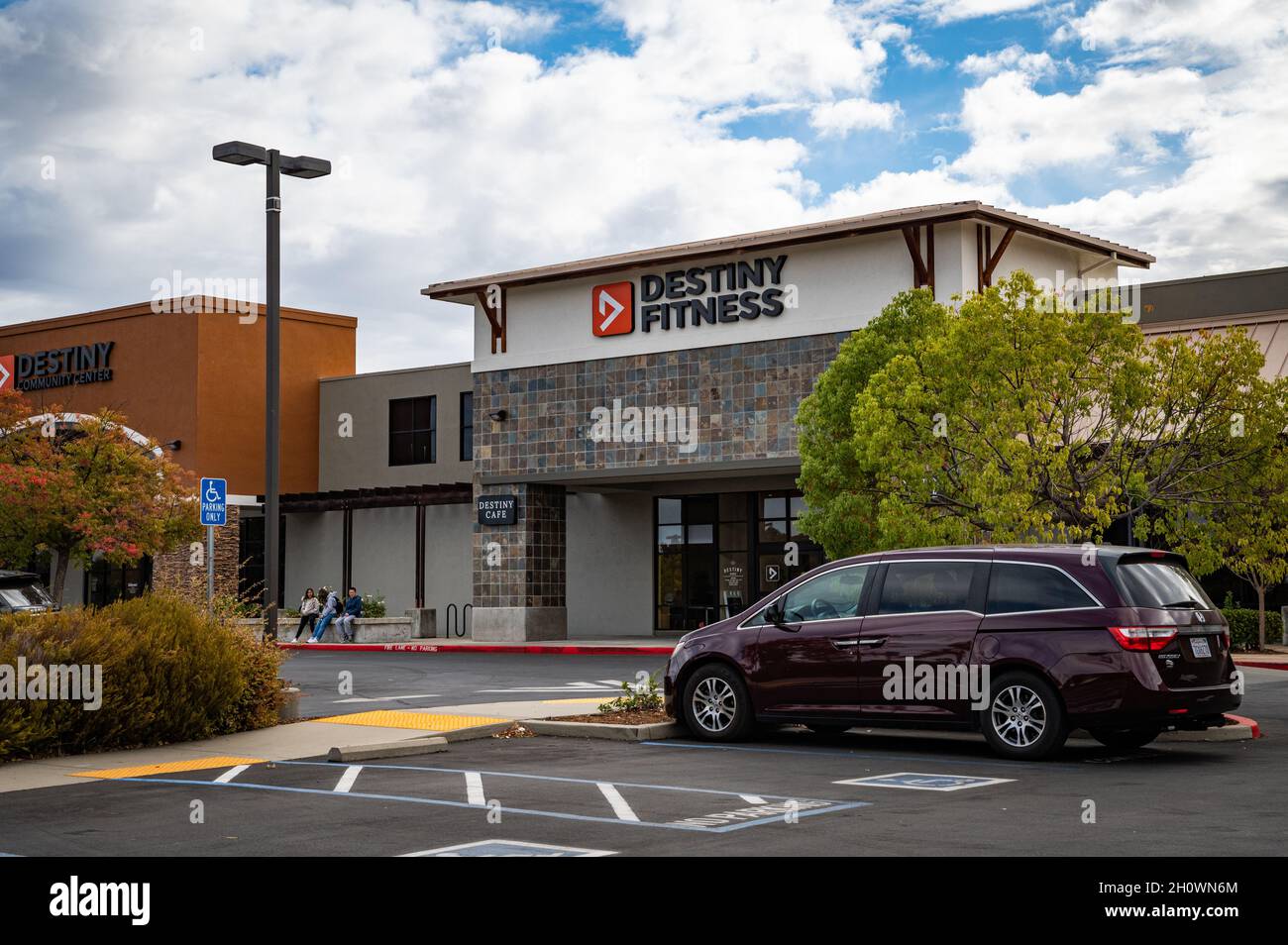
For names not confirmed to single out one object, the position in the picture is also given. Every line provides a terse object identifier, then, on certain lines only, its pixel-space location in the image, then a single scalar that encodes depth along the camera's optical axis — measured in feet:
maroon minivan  39.40
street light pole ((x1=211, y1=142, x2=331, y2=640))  55.36
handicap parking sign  62.80
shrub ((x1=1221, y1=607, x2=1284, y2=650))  88.22
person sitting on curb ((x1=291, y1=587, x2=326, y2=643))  122.62
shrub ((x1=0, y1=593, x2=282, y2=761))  41.93
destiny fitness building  99.55
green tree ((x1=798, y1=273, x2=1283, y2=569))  62.08
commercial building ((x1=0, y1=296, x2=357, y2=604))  141.49
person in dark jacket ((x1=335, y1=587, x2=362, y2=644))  120.37
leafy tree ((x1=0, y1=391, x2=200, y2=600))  116.06
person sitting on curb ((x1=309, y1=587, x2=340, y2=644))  120.57
